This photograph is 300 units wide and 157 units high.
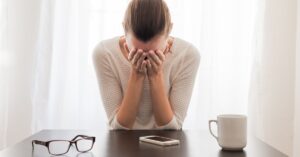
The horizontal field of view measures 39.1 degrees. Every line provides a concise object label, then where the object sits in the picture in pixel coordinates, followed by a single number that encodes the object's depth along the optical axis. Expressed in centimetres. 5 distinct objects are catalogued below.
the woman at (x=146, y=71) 139
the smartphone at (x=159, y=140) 104
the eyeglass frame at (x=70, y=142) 95
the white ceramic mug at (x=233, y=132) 98
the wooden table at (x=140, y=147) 94
